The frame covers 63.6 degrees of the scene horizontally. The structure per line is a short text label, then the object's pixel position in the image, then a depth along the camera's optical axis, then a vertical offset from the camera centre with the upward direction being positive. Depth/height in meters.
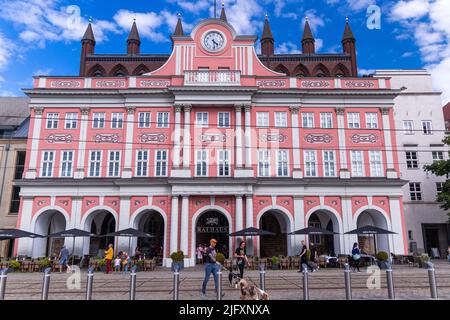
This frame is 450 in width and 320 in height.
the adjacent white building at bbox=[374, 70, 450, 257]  35.25 +8.35
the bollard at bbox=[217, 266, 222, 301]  11.00 -1.50
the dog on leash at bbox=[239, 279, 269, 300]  8.79 -1.30
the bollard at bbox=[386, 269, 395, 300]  10.98 -1.37
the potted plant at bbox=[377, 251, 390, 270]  24.81 -1.36
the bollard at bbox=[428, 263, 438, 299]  10.84 -1.30
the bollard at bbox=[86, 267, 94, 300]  11.06 -1.37
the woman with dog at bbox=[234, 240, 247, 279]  15.53 -0.93
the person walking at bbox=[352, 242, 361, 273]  21.06 -0.99
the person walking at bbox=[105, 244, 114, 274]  22.59 -1.28
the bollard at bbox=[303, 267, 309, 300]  11.14 -1.43
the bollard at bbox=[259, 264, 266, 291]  11.60 -1.20
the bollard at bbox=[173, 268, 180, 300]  11.04 -1.41
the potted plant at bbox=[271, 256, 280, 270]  24.25 -1.63
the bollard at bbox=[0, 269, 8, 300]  10.44 -1.30
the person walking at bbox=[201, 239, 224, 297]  12.41 -0.91
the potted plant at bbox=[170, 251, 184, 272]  25.22 -1.29
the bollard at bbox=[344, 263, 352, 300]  11.18 -1.39
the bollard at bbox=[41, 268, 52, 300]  10.78 -1.37
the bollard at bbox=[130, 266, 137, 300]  11.03 -1.35
